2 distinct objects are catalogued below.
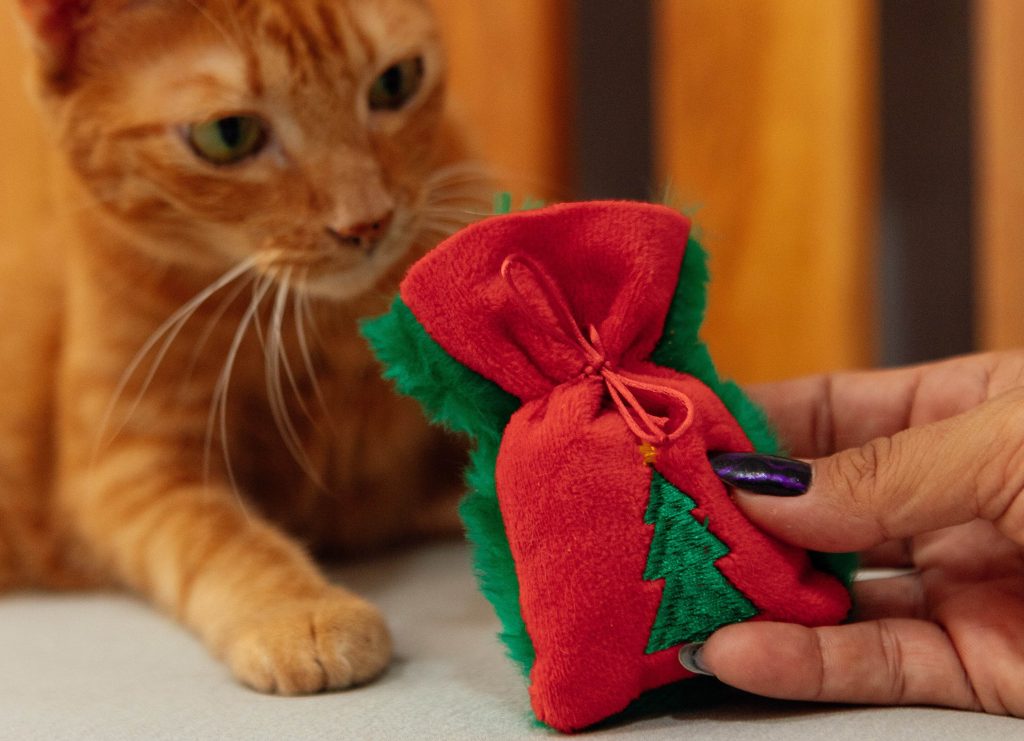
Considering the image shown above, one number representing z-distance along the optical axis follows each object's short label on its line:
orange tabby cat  0.40
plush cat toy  0.30
